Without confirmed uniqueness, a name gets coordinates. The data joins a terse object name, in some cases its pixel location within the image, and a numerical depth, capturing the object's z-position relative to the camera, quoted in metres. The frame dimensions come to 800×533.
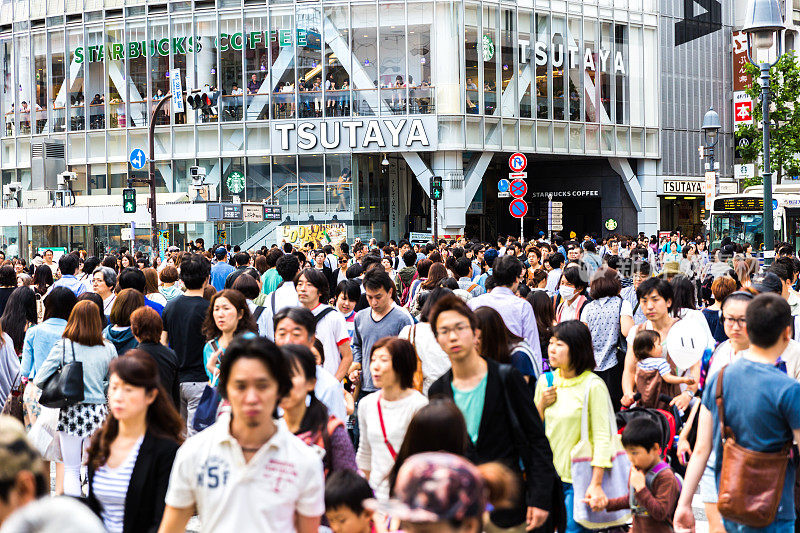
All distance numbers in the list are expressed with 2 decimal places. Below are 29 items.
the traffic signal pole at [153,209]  28.75
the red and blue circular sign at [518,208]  23.08
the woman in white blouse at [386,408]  5.29
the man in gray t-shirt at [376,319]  8.59
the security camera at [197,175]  37.59
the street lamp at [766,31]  18.64
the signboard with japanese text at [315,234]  40.00
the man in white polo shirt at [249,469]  3.92
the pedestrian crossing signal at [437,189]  29.50
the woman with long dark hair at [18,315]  10.21
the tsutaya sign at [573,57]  41.97
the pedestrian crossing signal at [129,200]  28.69
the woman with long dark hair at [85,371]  7.59
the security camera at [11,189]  45.01
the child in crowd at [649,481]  6.42
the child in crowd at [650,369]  8.16
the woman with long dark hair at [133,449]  4.60
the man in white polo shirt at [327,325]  8.59
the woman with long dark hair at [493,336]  5.89
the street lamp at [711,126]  29.50
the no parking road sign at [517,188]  23.15
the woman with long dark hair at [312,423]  5.02
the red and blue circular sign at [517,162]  23.45
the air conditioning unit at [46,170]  41.19
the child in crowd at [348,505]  4.68
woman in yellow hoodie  6.06
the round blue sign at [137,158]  31.66
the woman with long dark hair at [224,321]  7.75
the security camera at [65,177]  40.04
